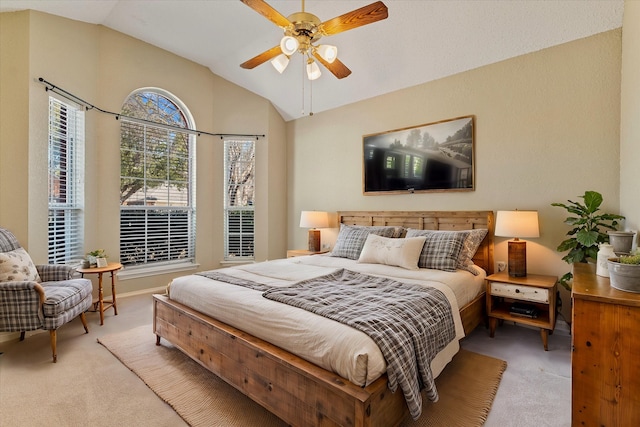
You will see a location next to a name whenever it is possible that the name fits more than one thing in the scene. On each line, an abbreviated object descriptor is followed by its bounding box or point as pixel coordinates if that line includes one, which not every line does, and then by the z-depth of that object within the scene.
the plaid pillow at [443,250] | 2.95
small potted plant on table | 3.50
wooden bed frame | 1.40
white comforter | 1.48
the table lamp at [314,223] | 4.53
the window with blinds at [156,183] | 4.27
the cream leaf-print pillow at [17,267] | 2.61
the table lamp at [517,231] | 2.83
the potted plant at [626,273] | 1.49
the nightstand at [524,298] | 2.67
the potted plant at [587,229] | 2.48
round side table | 3.30
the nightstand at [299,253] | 4.49
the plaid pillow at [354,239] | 3.66
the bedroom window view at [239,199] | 5.20
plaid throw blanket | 1.54
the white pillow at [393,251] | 3.04
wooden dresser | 1.43
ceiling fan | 2.08
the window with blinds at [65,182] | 3.43
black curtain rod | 3.24
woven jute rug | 1.83
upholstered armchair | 2.47
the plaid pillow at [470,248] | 3.04
